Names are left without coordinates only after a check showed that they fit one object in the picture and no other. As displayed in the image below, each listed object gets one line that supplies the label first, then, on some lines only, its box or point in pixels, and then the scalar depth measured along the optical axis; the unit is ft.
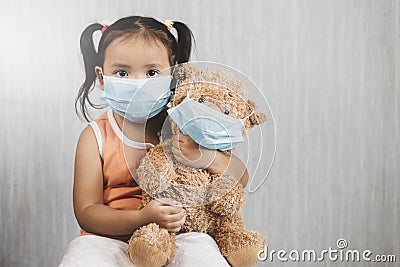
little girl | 5.06
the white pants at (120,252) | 4.64
